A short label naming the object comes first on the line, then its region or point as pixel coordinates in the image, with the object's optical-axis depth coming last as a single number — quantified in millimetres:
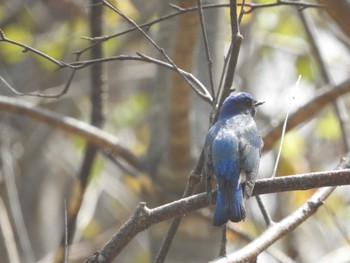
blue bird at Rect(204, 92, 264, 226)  6109
